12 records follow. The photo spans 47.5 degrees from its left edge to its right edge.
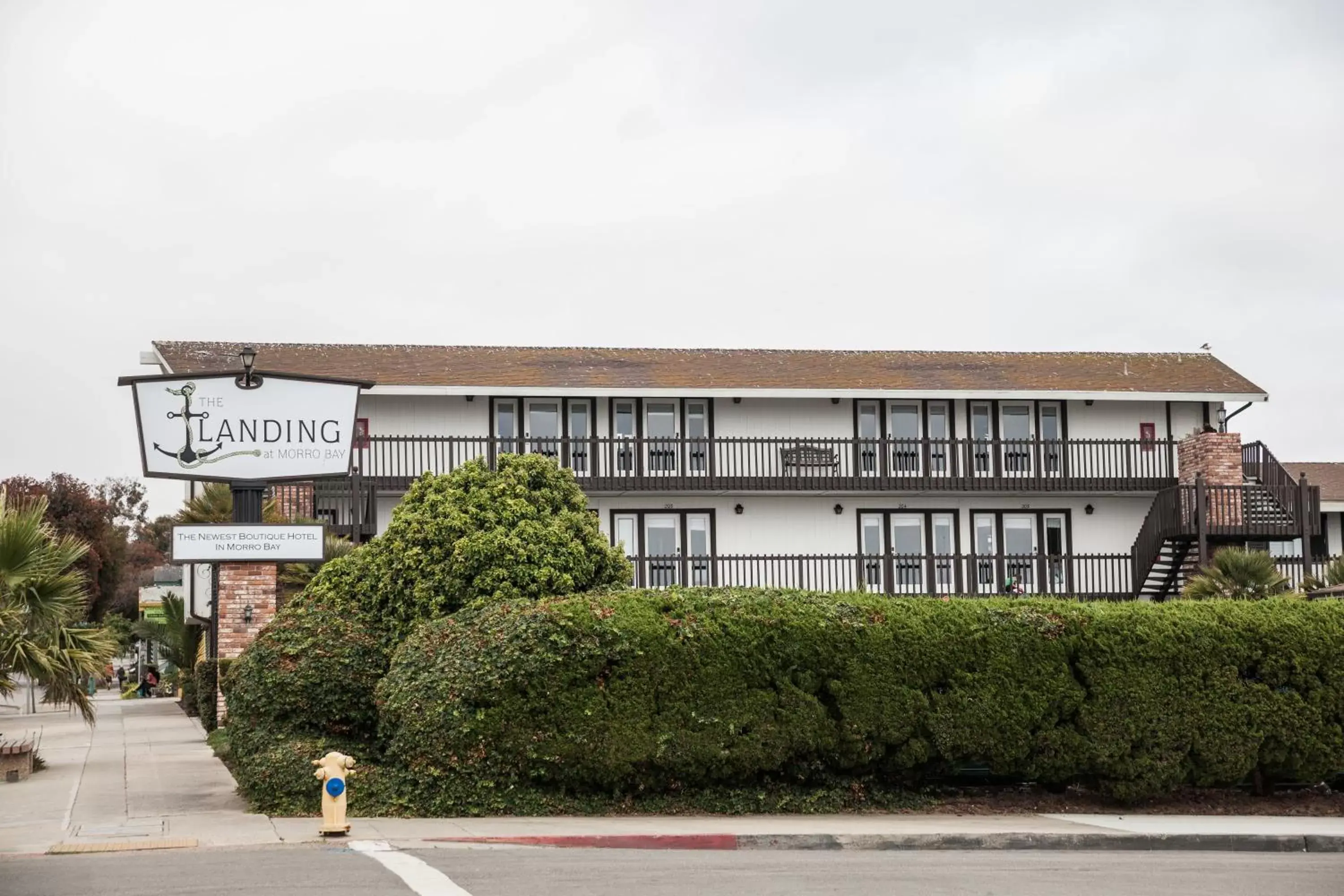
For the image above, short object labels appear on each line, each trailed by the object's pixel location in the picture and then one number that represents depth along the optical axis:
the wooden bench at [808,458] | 33.78
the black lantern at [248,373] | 19.06
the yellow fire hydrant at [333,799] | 13.73
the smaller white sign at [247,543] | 18.50
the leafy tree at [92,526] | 60.41
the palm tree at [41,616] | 17.58
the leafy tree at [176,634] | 39.81
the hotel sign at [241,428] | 19.09
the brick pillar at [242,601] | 22.33
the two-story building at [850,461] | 32.88
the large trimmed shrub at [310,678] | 16.34
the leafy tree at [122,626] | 52.88
